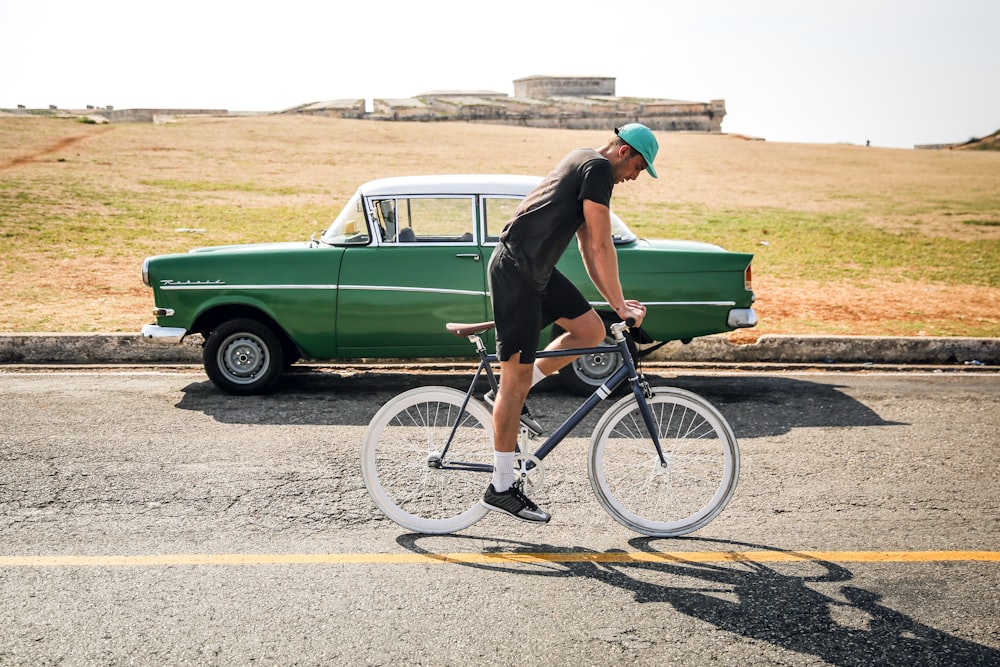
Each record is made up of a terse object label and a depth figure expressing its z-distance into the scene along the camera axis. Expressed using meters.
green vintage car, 7.31
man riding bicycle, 4.02
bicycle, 4.31
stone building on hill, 53.00
